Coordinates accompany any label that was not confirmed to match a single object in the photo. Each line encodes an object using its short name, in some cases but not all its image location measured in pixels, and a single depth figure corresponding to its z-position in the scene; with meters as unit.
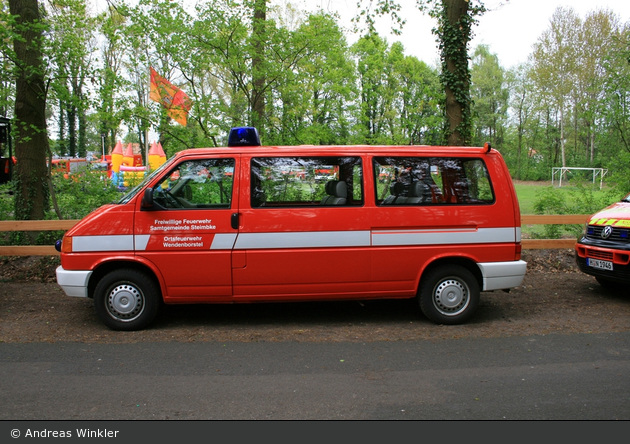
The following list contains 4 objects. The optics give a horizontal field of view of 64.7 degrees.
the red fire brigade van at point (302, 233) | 5.74
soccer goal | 11.16
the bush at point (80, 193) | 10.37
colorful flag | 10.00
